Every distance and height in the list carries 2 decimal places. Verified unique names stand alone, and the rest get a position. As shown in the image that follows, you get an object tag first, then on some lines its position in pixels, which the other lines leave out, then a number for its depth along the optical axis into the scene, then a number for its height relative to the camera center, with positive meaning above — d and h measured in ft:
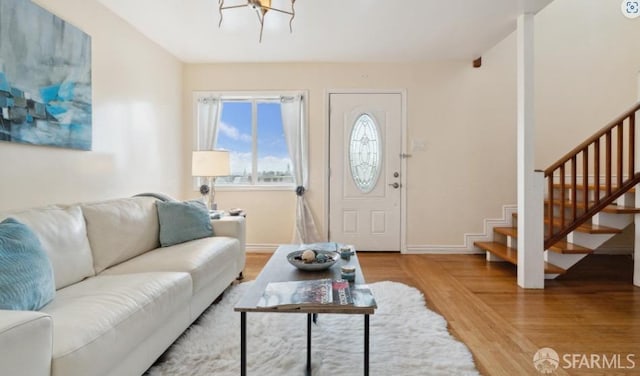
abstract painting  6.37 +2.32
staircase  10.05 -0.71
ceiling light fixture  6.49 +3.62
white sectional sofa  3.40 -1.66
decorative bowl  5.95 -1.36
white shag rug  5.61 -3.02
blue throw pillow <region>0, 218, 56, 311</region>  4.10 -1.13
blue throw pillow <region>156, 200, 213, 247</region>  8.67 -0.97
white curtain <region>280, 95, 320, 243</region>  13.99 +1.41
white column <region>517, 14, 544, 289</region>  9.68 +0.06
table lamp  11.28 +0.80
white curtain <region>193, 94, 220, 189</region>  14.11 +2.80
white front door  14.17 +0.77
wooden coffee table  4.25 -1.53
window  14.46 +1.97
